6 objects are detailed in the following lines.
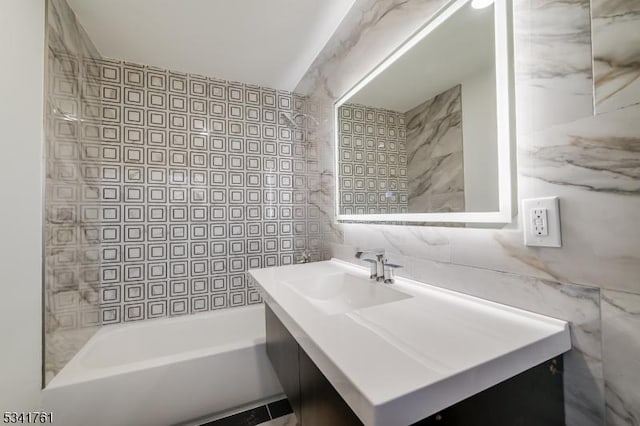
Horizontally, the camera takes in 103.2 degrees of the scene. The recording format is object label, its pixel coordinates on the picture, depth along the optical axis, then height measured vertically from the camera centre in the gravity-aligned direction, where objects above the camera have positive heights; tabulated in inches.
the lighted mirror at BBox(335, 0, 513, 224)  30.4 +14.2
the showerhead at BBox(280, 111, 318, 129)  84.0 +33.1
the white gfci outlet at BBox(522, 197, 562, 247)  24.4 -0.9
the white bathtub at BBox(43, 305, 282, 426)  45.1 -32.2
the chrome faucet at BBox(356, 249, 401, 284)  43.3 -8.7
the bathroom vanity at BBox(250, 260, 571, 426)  16.8 -11.3
